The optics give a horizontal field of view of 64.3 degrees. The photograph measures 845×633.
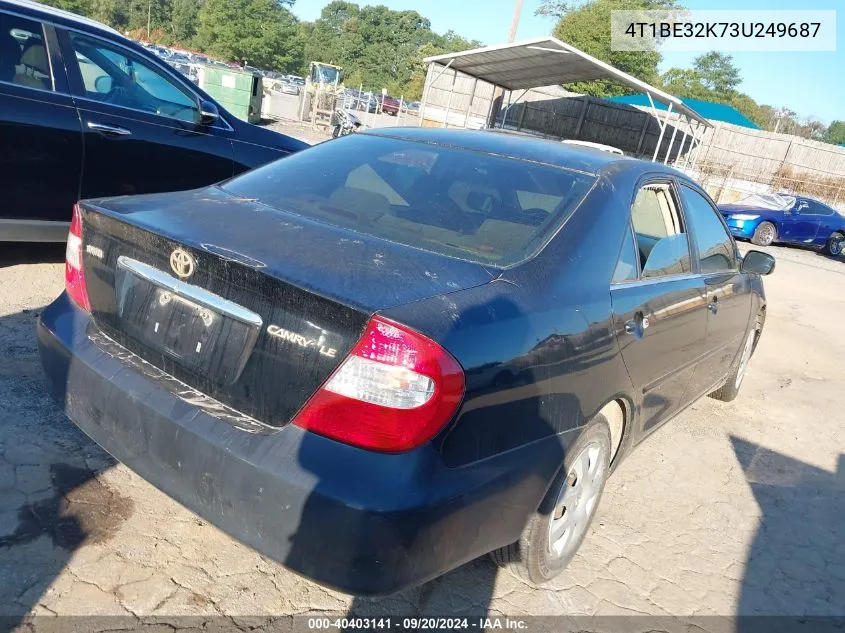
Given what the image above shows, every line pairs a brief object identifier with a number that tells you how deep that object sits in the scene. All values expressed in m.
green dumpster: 18.31
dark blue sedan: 1.74
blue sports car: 16.16
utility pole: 25.47
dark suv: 4.27
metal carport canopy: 17.73
